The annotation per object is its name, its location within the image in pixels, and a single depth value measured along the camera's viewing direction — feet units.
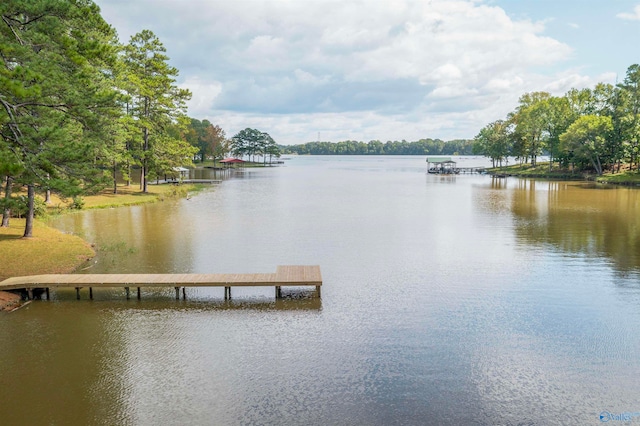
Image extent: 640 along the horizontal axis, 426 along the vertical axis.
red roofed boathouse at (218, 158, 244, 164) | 382.63
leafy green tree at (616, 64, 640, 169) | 228.22
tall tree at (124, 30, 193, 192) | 152.46
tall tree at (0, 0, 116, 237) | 47.32
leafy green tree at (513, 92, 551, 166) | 312.91
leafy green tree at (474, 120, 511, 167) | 359.05
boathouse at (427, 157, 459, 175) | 345.10
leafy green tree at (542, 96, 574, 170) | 294.66
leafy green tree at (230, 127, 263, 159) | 505.25
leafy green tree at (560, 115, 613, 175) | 241.35
